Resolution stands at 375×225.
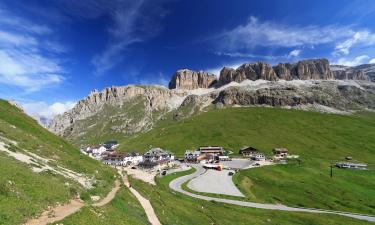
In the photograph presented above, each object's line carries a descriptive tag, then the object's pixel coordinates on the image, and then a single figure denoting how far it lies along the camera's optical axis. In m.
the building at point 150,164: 189.62
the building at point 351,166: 192.75
